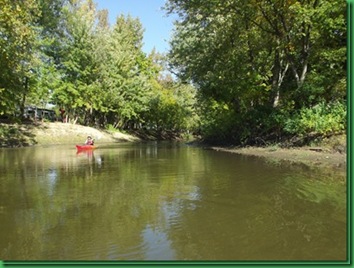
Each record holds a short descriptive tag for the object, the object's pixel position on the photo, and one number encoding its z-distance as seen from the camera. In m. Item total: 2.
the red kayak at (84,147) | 28.58
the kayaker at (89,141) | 29.70
